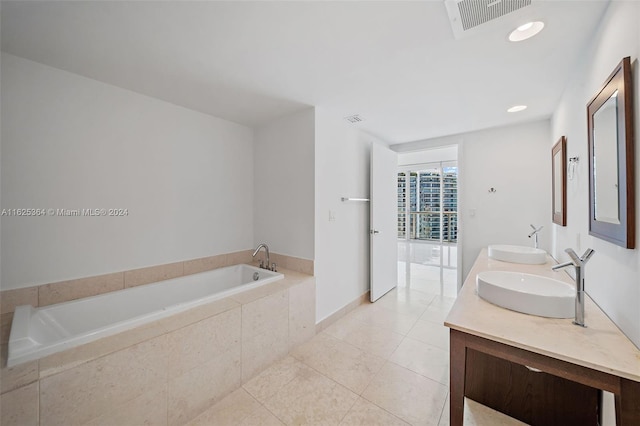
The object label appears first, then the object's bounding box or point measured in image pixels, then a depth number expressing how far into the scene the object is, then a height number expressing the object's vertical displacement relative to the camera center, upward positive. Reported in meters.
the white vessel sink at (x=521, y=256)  2.02 -0.35
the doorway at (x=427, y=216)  5.28 +0.00
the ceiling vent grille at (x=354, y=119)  2.60 +1.09
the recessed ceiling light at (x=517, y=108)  2.32 +1.07
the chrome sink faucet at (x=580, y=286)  1.04 -0.31
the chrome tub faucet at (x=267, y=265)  2.47 -0.53
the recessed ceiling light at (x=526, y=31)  1.27 +1.03
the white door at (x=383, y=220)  3.07 -0.06
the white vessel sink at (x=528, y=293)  1.11 -0.42
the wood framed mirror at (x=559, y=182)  1.86 +0.29
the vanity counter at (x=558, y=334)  0.82 -0.49
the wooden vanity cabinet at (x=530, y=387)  0.81 -0.94
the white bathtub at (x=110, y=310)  1.17 -0.64
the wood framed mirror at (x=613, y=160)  0.91 +0.25
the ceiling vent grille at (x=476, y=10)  1.12 +1.00
